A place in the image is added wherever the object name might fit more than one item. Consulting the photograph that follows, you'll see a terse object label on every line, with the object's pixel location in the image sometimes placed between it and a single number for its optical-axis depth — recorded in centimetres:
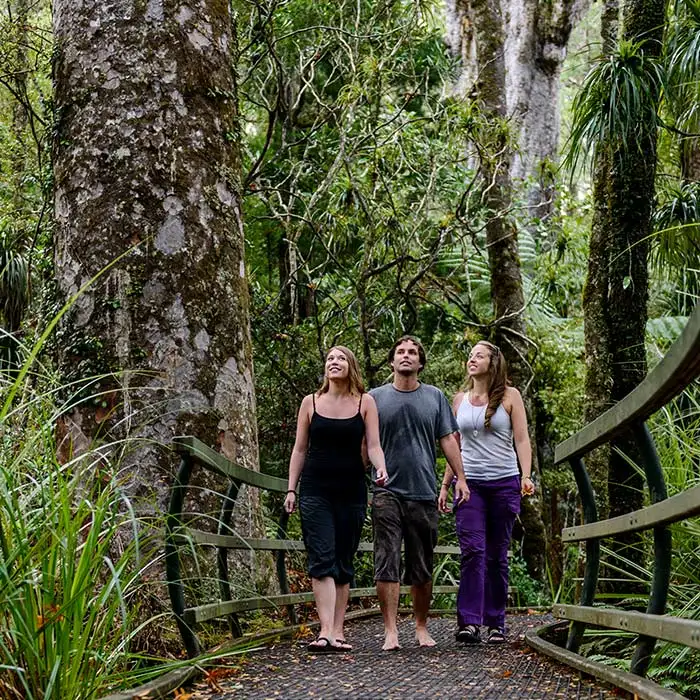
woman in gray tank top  722
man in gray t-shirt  672
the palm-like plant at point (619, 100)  752
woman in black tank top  645
